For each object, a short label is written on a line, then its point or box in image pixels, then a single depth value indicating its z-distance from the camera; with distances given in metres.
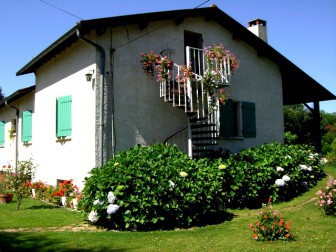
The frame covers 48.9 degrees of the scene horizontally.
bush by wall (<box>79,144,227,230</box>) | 6.86
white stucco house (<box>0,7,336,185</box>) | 9.73
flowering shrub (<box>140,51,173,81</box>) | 10.02
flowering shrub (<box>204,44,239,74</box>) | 10.69
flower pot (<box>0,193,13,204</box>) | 10.39
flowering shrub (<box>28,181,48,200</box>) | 11.19
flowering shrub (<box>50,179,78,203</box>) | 9.91
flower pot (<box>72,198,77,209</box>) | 9.27
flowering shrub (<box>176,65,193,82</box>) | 9.62
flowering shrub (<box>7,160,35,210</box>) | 9.44
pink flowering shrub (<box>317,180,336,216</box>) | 7.50
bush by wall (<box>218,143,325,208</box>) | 9.25
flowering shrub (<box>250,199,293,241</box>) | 5.84
